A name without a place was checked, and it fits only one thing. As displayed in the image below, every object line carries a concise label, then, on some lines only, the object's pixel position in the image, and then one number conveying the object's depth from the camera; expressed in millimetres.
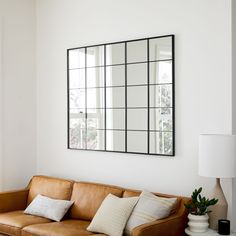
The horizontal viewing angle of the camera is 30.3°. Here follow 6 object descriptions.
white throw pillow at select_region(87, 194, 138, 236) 3587
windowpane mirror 4047
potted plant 3418
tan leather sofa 3496
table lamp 3355
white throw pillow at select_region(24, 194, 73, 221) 4184
